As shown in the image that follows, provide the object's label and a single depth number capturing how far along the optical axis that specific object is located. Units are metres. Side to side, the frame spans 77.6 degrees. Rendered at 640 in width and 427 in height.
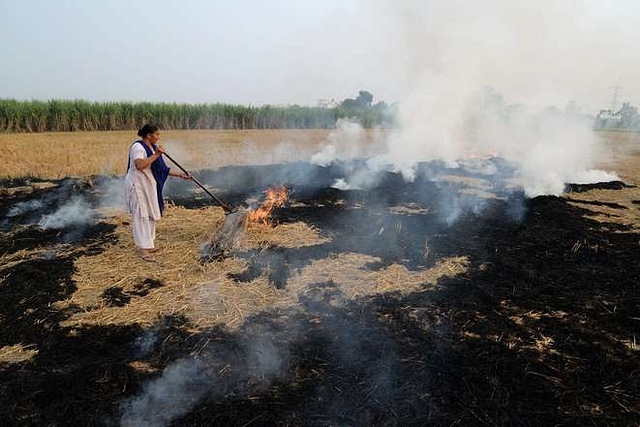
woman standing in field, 5.85
